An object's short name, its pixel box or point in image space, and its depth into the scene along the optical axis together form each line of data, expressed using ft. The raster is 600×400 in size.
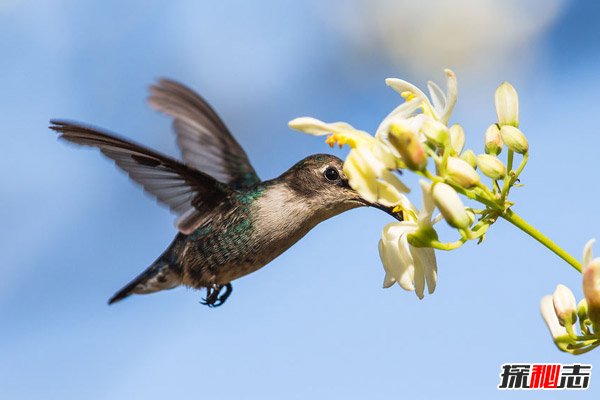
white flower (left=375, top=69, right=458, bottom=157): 4.72
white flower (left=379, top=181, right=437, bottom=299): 4.89
